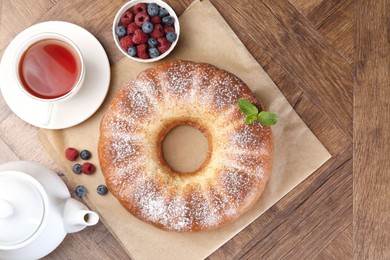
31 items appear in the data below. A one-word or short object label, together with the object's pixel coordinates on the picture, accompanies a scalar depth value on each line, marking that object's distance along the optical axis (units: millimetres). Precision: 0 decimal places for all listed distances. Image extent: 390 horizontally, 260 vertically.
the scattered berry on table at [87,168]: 1715
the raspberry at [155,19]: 1694
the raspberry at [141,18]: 1680
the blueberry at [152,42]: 1673
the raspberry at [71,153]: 1712
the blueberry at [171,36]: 1682
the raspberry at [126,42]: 1687
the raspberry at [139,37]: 1663
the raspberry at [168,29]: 1699
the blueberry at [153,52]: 1680
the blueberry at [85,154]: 1725
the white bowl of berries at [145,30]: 1678
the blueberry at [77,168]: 1715
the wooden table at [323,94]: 1765
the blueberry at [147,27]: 1656
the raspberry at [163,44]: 1682
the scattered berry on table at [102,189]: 1718
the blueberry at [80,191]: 1712
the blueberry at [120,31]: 1688
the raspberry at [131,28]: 1689
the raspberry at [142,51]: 1679
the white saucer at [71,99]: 1701
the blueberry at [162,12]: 1700
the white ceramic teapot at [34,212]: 1397
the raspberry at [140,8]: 1701
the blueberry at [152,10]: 1686
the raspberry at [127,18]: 1700
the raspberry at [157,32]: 1674
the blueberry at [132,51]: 1680
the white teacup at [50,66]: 1634
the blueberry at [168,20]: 1693
